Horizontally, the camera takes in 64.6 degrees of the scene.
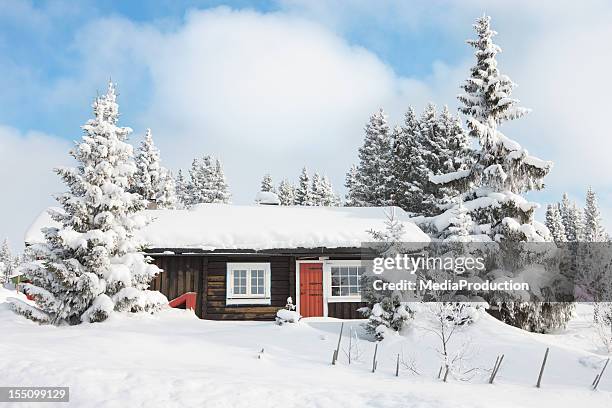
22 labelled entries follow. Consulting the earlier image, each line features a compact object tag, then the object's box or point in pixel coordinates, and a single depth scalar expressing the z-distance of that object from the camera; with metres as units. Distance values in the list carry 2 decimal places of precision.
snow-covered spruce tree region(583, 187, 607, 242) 52.73
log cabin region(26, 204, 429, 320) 17.50
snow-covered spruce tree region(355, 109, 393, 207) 34.88
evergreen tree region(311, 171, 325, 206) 45.88
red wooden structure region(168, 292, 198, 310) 16.74
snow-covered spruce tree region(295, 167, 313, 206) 46.12
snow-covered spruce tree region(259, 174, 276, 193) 53.56
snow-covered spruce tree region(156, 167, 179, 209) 37.91
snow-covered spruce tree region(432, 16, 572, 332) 17.55
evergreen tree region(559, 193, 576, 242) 58.24
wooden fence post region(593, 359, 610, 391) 9.50
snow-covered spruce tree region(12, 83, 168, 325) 12.34
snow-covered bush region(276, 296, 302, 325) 13.46
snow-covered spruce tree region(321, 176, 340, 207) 46.24
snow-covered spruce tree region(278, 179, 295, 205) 52.30
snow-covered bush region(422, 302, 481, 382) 10.05
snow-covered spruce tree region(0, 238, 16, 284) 79.81
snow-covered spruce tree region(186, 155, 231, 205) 49.00
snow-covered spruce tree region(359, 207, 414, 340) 12.74
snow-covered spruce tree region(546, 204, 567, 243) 50.97
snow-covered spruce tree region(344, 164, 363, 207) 36.75
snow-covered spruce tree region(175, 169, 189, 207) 56.50
